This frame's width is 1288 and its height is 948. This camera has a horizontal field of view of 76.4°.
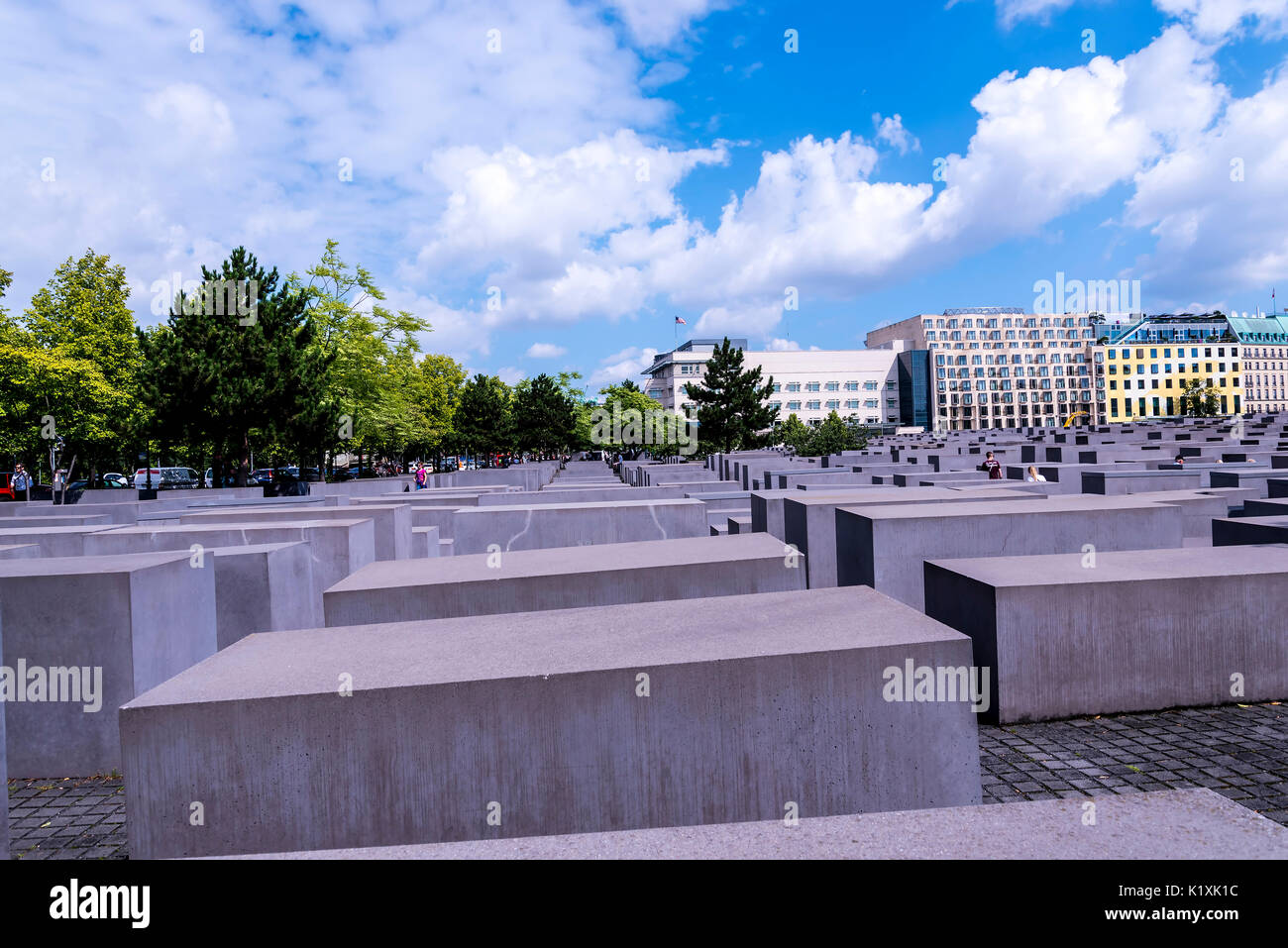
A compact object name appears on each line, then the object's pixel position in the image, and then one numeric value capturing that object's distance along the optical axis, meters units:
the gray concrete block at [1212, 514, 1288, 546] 7.64
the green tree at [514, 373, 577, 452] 70.94
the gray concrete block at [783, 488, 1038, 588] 9.31
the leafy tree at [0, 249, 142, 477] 30.22
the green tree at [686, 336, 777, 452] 51.09
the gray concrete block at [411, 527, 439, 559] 11.97
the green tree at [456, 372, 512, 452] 58.59
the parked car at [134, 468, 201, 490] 35.47
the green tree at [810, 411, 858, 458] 48.44
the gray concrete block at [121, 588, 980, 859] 3.69
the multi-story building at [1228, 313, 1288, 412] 137.00
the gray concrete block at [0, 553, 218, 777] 5.66
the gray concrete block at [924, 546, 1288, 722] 5.72
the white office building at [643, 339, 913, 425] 131.75
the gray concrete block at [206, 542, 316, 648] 7.09
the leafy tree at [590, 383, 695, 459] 82.12
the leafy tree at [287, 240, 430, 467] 34.91
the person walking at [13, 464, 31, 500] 27.02
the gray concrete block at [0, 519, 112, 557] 9.84
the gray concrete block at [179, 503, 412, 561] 10.66
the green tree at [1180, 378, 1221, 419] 112.83
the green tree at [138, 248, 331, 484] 25.92
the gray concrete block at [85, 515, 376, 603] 8.99
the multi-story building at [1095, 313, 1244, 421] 133.25
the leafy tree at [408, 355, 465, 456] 51.00
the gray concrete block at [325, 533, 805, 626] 6.44
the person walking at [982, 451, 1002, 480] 17.91
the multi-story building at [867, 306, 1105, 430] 138.12
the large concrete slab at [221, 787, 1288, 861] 2.22
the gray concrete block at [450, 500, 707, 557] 11.59
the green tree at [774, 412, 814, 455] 53.38
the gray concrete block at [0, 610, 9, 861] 3.04
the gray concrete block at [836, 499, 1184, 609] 7.71
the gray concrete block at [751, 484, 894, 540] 11.02
